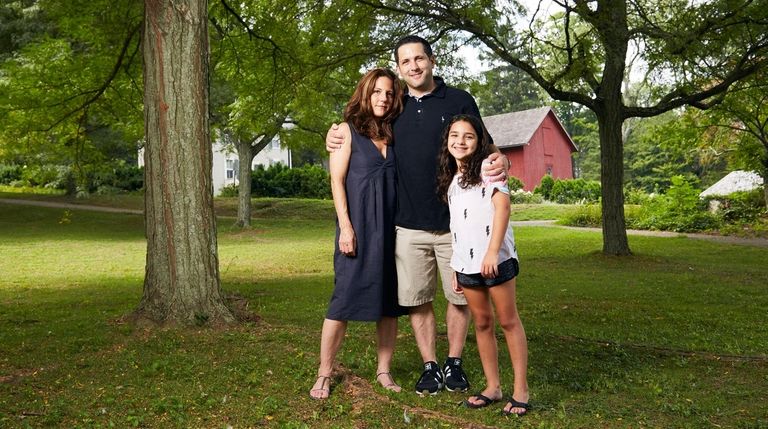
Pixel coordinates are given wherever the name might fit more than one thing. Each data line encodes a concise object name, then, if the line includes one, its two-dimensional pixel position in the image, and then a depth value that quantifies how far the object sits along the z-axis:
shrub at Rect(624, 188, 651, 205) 29.17
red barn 44.75
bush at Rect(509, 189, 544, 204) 37.16
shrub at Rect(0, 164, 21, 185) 41.34
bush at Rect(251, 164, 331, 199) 39.28
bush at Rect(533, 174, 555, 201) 38.72
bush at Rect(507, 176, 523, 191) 39.70
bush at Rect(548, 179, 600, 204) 37.95
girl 4.10
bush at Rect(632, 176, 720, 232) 22.52
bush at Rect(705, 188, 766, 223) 23.12
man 4.48
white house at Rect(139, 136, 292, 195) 44.44
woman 4.46
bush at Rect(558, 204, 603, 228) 25.81
